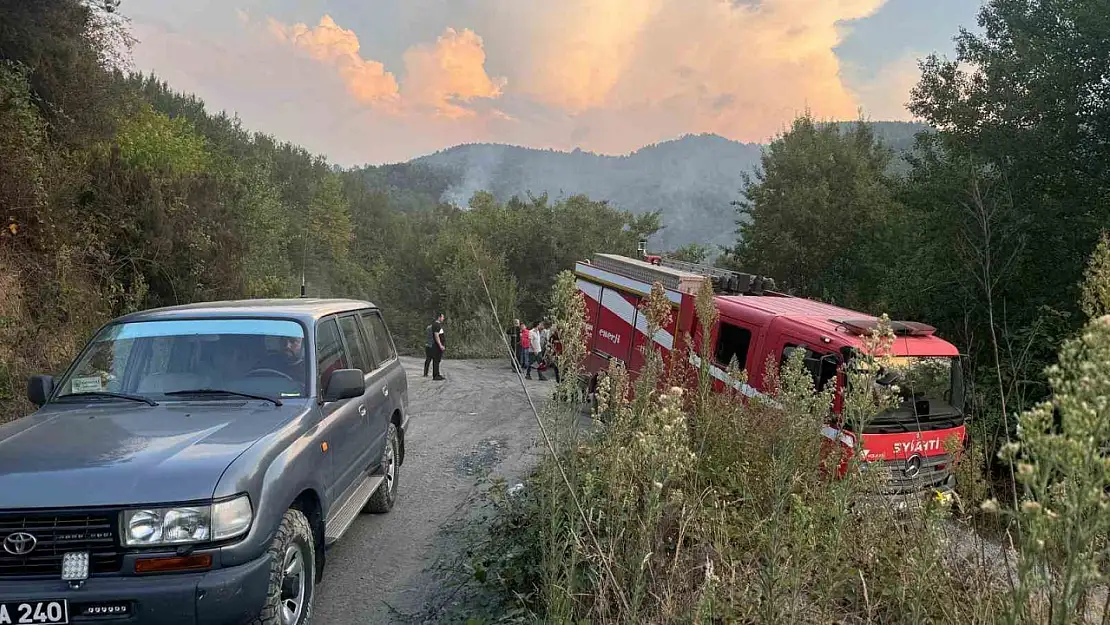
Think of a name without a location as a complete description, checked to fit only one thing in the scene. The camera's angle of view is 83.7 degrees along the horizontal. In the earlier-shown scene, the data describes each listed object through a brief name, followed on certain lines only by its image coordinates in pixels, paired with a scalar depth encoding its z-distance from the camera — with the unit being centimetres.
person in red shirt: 1778
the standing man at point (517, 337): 1609
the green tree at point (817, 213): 2202
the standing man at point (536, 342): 1751
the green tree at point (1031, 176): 1120
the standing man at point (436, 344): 1589
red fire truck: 632
